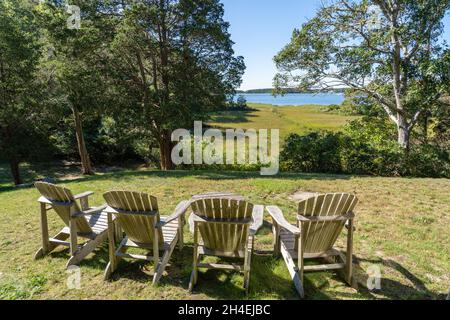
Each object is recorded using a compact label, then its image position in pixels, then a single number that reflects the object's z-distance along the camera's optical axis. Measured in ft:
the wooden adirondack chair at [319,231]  8.65
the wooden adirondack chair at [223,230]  8.49
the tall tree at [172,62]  29.68
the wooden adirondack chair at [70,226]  10.11
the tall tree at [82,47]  30.32
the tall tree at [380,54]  30.09
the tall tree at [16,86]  30.37
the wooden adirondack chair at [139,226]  8.95
